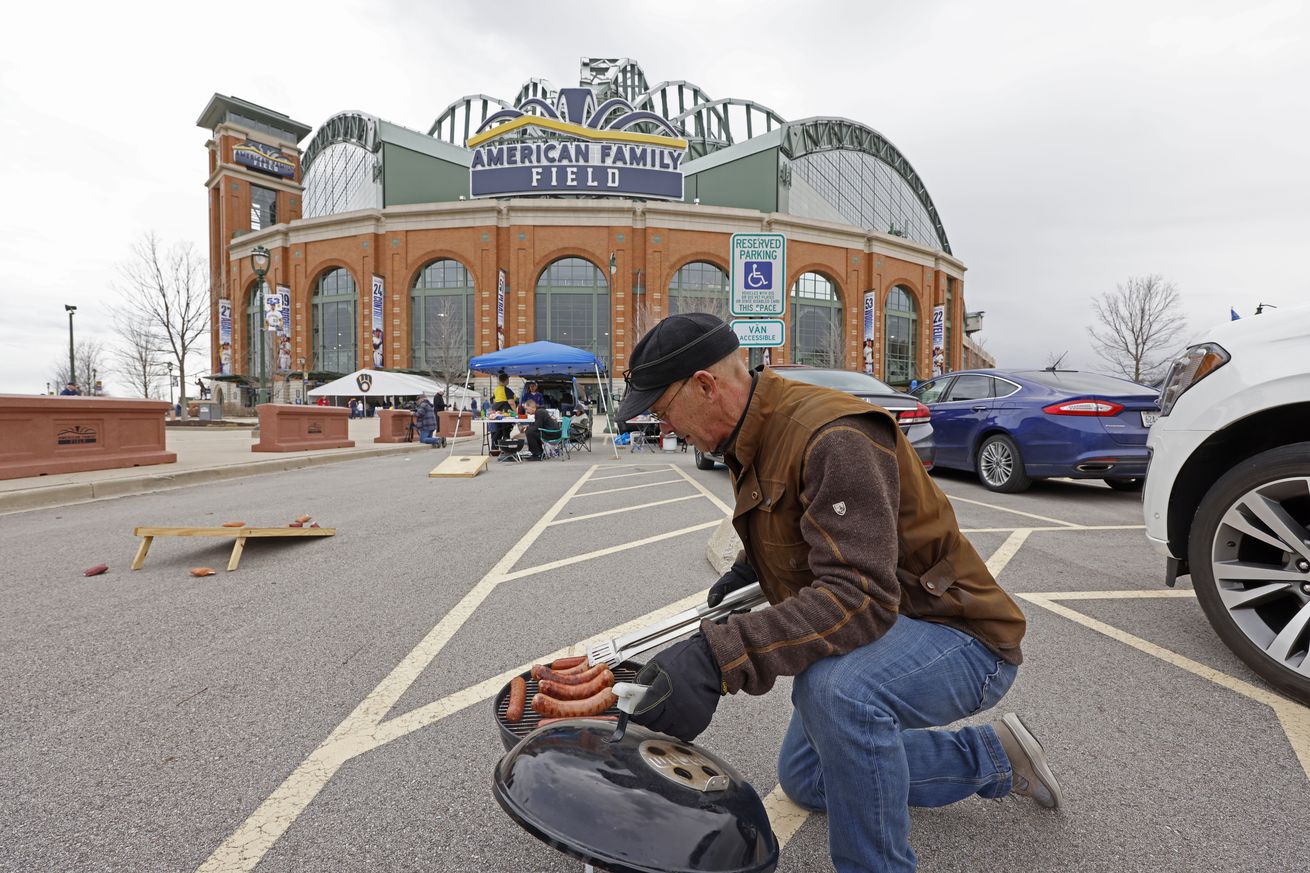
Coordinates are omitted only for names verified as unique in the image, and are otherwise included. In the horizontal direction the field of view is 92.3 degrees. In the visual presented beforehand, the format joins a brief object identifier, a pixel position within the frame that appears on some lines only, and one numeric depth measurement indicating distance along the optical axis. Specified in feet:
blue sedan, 22.95
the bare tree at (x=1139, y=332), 101.30
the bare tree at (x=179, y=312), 103.04
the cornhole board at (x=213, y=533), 14.94
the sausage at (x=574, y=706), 4.84
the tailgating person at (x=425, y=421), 65.67
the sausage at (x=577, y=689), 5.01
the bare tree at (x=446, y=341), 154.71
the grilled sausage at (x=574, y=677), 5.14
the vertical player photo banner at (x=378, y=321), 159.22
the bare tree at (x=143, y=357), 117.70
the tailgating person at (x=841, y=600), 4.45
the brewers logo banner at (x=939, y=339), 184.30
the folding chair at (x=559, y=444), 46.68
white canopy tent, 58.08
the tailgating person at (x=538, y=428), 45.34
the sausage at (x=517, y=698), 5.53
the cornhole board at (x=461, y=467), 34.12
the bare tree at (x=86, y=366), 213.46
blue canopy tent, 48.91
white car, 8.16
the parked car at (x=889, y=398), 24.30
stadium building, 155.53
